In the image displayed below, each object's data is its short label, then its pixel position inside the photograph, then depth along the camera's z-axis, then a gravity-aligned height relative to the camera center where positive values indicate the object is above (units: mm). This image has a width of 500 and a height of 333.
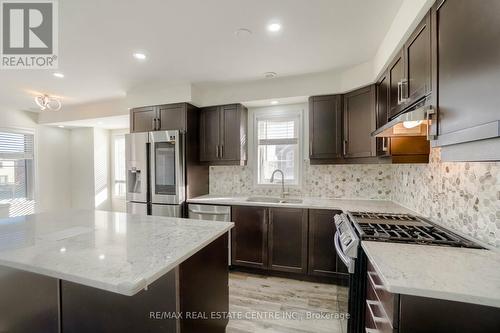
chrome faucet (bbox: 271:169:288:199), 3234 -274
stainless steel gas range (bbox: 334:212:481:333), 1324 -470
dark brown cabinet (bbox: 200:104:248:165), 3174 +432
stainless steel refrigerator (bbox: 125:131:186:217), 3002 -128
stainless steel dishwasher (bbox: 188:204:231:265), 2863 -647
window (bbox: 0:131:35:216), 3965 -153
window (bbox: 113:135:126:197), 5062 -53
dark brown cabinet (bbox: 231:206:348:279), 2518 -931
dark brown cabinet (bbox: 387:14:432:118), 1339 +670
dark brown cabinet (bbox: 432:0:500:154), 792 +367
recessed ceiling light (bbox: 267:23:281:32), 1813 +1149
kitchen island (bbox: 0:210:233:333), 993 -625
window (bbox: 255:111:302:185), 3270 +293
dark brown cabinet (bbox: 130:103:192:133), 3082 +677
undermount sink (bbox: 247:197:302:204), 2996 -508
